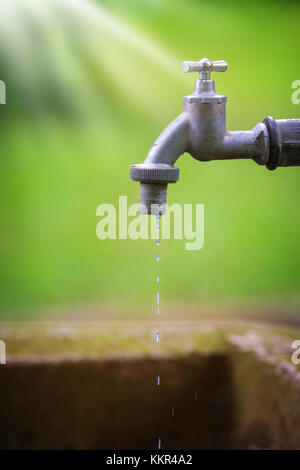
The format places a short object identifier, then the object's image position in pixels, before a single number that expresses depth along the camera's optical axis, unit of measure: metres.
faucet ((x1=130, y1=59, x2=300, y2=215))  1.15
